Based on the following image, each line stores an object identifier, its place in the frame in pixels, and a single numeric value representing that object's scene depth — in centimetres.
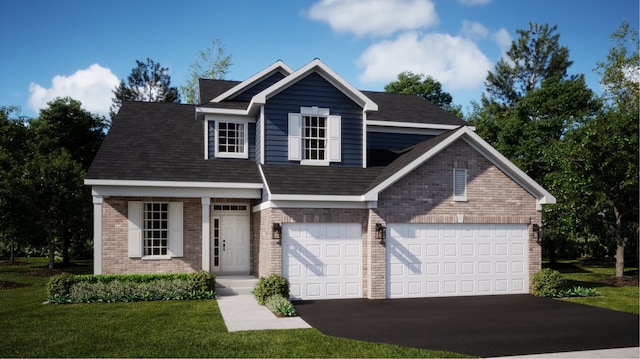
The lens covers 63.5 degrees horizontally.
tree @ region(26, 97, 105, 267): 2566
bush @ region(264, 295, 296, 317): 1280
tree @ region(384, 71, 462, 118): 4522
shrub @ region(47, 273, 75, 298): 1500
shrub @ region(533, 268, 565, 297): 1633
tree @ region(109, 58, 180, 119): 4881
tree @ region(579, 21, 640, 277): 2088
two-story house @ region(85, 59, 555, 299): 1584
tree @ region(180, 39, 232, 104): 4212
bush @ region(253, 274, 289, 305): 1448
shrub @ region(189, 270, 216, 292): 1587
